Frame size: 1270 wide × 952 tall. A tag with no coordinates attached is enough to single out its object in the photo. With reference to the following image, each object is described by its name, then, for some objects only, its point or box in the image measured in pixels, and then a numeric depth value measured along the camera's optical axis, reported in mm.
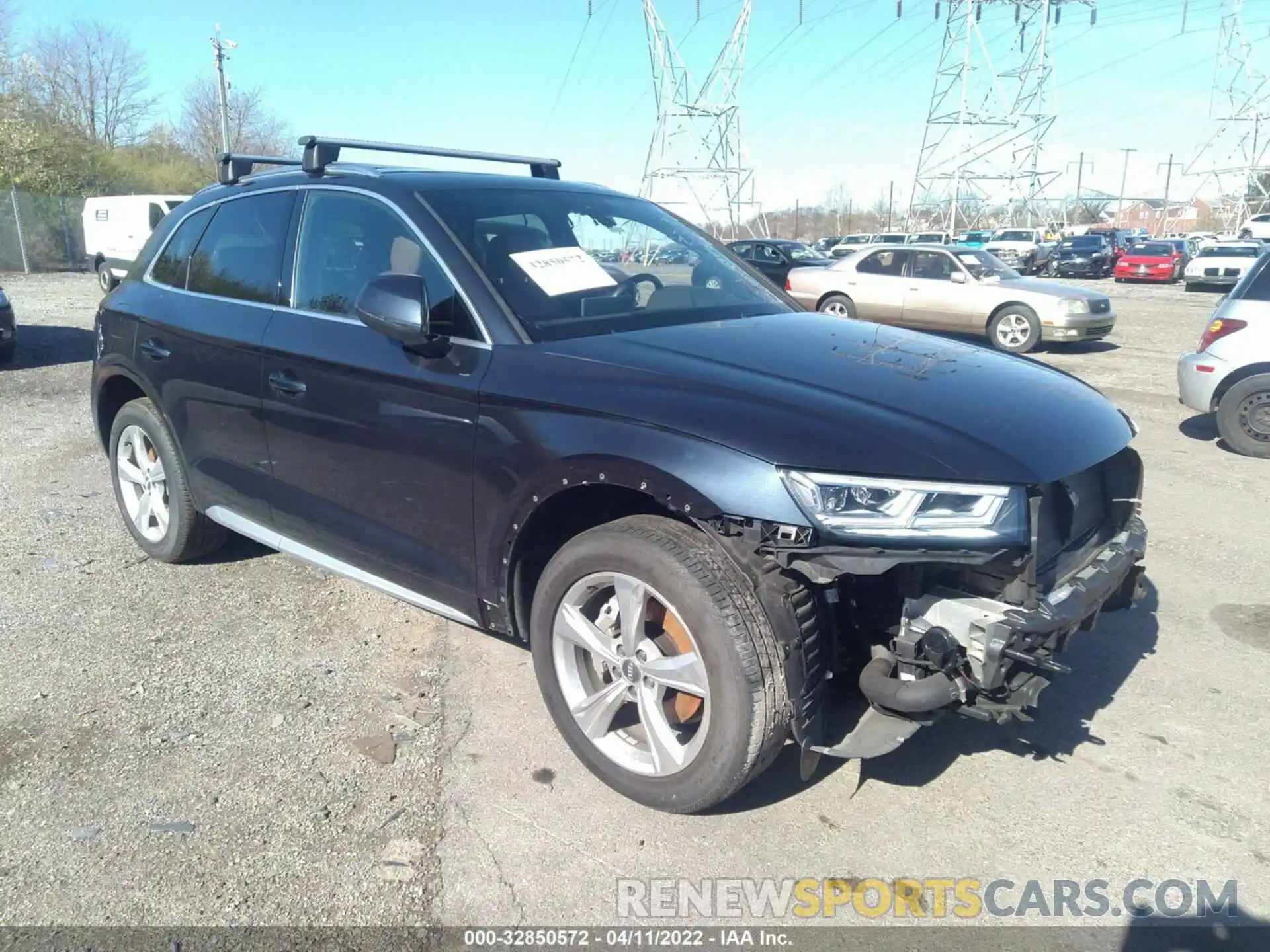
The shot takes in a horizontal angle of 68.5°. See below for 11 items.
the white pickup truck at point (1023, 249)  35188
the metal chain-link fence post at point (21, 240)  27328
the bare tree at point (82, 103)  35500
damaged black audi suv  2471
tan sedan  13727
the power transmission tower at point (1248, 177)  62406
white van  21000
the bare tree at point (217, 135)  48094
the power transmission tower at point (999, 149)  51969
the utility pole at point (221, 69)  33031
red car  31938
